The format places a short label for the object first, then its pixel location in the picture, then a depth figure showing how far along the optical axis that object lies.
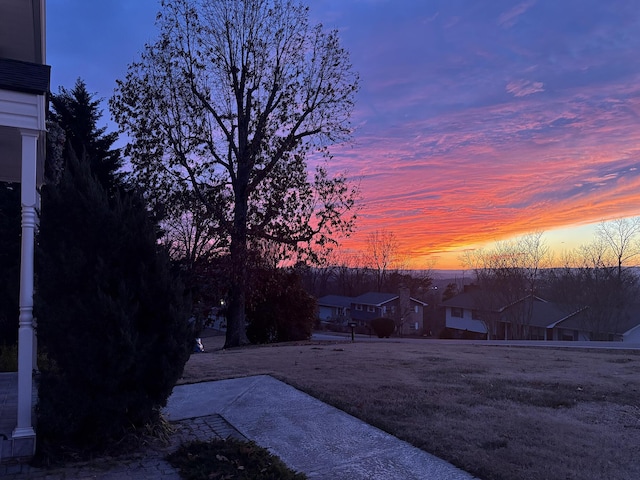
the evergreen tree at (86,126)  16.14
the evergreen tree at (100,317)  4.15
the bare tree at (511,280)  33.31
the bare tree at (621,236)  32.97
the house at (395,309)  48.56
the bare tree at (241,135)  17.17
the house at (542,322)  31.14
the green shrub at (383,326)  36.72
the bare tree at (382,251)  52.09
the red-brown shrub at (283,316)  21.16
